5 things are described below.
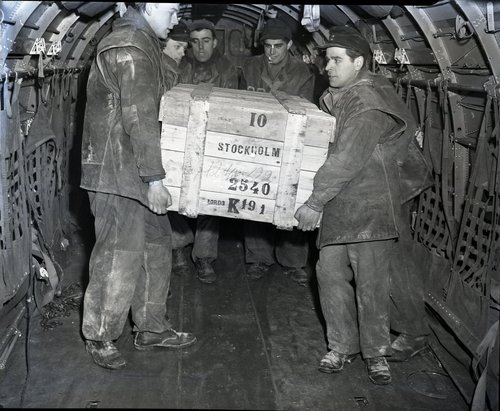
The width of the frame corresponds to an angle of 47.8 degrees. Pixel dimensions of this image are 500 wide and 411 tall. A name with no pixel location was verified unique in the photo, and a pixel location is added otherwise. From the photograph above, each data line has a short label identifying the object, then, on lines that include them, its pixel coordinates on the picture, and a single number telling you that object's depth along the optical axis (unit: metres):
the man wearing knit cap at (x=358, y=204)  3.50
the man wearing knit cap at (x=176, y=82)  4.39
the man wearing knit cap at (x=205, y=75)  5.76
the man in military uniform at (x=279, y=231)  5.84
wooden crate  3.34
